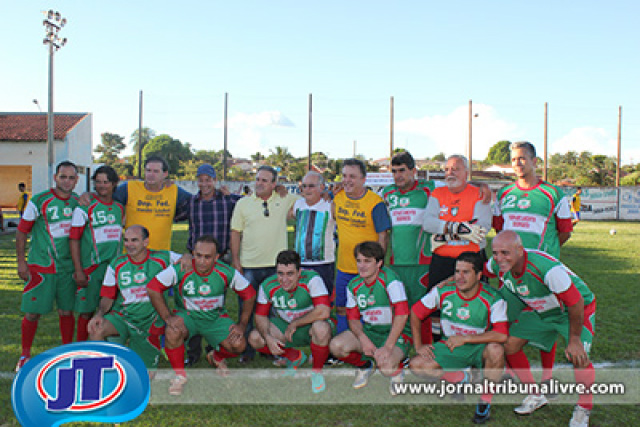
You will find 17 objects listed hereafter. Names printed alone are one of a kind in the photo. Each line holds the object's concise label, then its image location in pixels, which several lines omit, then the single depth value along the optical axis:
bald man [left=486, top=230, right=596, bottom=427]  3.24
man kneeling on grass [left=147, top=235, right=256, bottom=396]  3.95
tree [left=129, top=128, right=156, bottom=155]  68.69
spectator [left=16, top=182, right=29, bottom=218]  15.80
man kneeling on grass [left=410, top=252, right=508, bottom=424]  3.48
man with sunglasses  4.64
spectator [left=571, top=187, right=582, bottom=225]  19.67
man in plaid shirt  4.79
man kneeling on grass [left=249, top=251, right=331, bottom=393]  3.99
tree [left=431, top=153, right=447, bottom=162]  109.74
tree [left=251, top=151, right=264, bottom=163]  72.12
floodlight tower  18.76
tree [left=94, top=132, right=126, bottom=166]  72.94
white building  28.70
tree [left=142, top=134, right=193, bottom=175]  59.85
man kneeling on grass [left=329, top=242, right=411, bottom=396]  3.84
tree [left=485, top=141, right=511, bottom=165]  123.20
